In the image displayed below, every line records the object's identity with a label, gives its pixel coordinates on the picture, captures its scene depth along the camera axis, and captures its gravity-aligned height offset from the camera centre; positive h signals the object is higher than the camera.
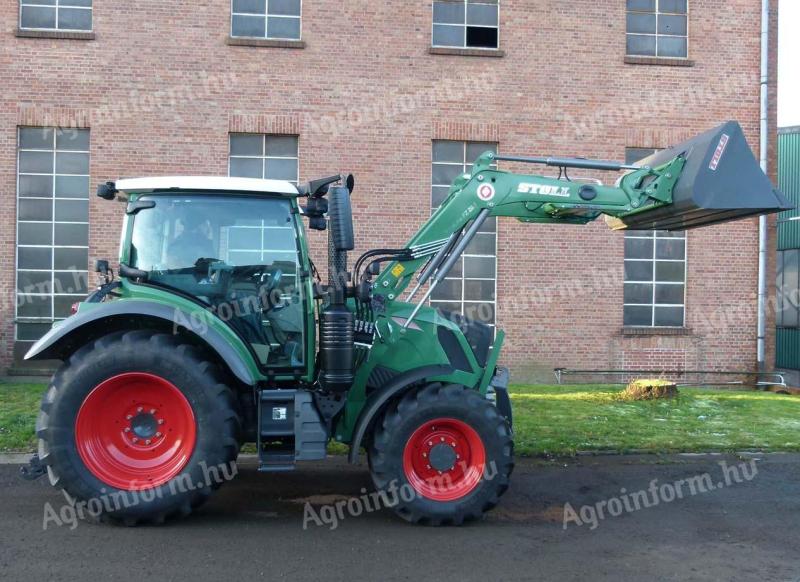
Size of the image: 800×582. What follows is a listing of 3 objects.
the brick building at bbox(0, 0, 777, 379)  12.92 +3.10
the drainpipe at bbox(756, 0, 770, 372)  13.93 +1.59
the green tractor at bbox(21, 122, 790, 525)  5.46 -0.37
